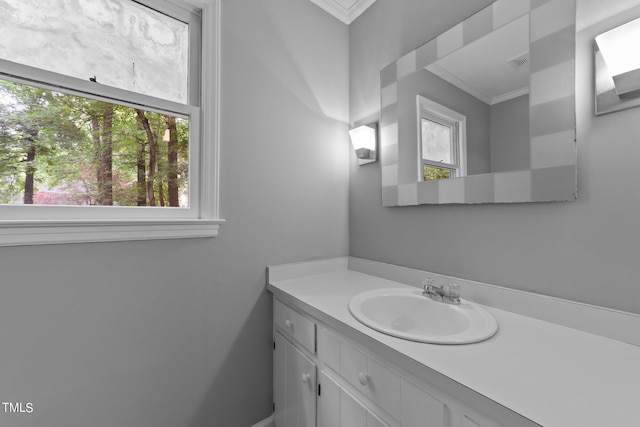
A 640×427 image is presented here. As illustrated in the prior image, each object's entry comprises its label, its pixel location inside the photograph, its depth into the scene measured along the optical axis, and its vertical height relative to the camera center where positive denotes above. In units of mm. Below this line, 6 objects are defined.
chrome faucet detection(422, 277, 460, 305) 1138 -325
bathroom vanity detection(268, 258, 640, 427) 599 -404
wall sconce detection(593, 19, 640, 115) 817 +457
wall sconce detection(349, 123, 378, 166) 1674 +465
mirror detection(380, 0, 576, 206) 979 +457
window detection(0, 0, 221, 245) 1010 +420
